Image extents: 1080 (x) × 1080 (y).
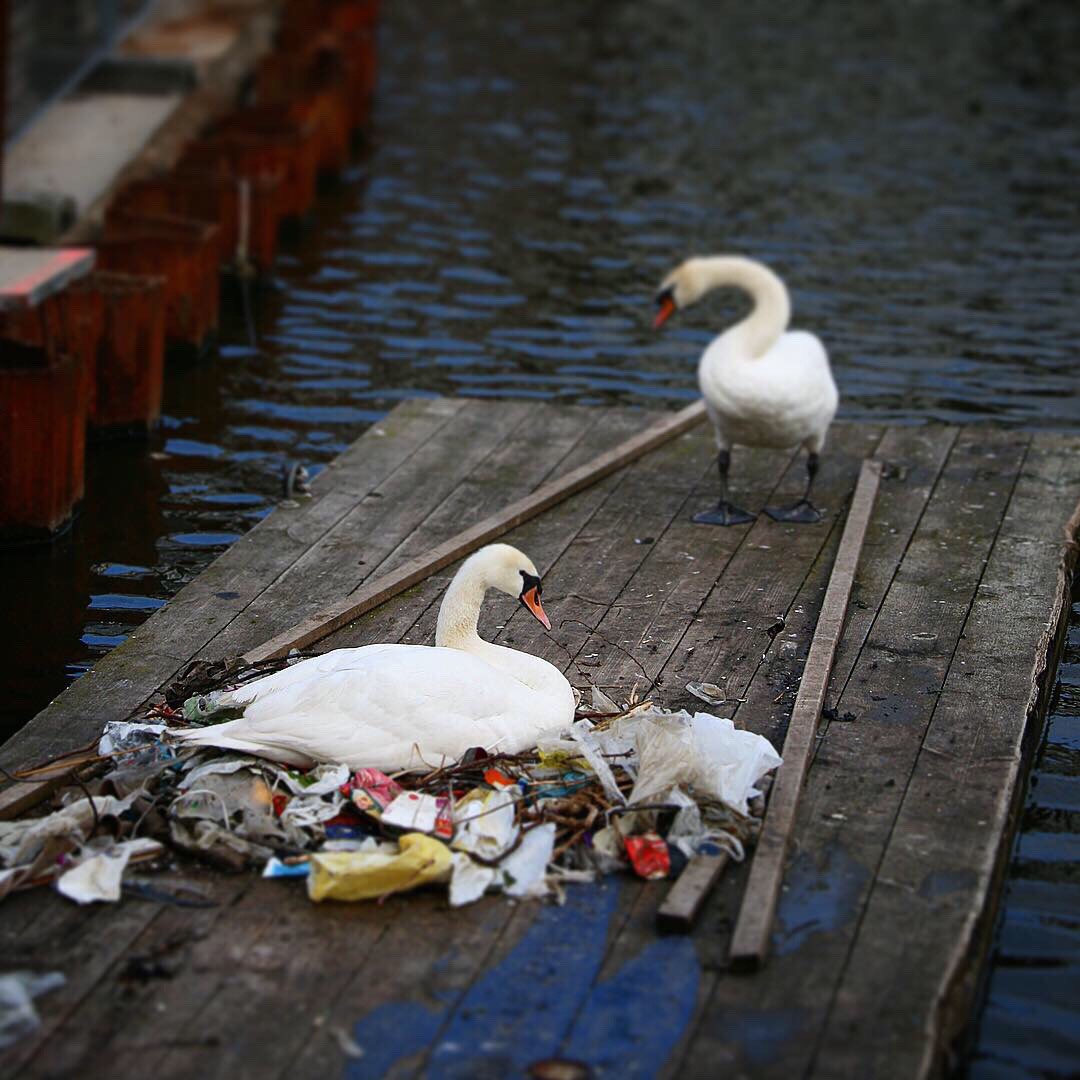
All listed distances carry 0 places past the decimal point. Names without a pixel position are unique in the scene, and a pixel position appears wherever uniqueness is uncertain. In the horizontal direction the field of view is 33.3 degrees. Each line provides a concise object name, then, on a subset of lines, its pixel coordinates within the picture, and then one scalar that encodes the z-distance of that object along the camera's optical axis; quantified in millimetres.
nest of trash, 5281
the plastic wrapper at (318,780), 5582
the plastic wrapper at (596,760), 5605
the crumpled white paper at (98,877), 5207
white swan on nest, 5684
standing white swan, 8555
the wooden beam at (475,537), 7152
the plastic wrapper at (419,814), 5398
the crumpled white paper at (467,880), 5230
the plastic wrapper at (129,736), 5930
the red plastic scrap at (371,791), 5473
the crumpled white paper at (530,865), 5281
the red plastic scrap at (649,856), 5352
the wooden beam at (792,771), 4975
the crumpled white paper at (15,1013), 4594
